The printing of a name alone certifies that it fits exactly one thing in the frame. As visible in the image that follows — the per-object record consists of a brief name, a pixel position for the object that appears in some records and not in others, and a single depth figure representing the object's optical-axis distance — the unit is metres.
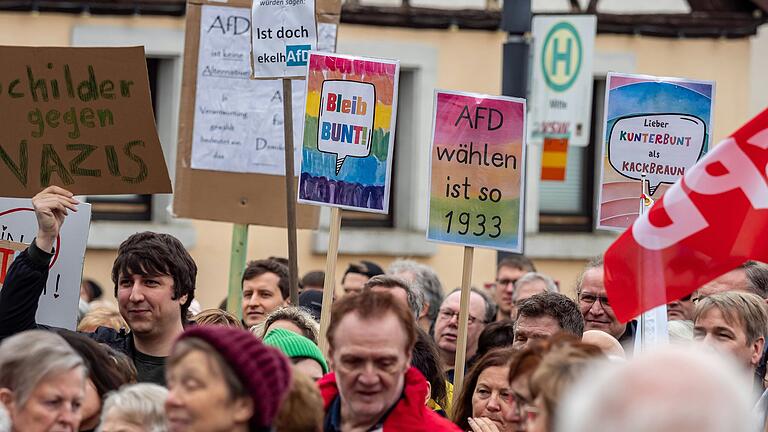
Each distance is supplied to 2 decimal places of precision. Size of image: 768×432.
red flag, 10.93
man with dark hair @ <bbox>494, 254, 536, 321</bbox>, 21.28
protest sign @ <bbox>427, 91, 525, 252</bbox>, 14.21
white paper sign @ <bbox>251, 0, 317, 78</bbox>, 15.16
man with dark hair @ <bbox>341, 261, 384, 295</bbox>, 19.20
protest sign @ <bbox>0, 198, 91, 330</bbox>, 12.80
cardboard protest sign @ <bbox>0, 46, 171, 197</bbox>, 13.51
